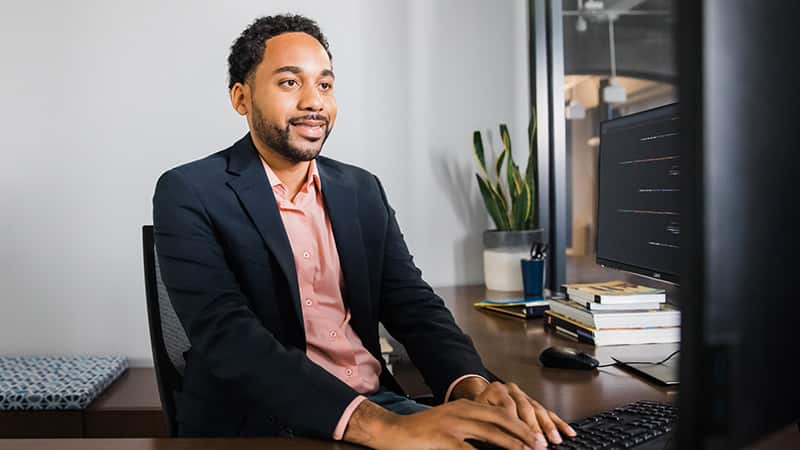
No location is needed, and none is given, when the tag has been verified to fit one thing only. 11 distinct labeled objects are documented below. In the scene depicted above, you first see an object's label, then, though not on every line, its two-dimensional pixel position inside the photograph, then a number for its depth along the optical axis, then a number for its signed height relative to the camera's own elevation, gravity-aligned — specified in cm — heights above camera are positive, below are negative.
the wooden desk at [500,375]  99 -36
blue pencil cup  228 -27
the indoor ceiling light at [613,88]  485 +67
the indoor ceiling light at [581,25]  477 +106
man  128 -16
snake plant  255 -1
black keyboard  91 -31
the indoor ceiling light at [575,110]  451 +49
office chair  157 -29
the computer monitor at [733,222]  45 -2
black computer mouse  142 -33
